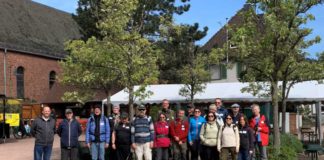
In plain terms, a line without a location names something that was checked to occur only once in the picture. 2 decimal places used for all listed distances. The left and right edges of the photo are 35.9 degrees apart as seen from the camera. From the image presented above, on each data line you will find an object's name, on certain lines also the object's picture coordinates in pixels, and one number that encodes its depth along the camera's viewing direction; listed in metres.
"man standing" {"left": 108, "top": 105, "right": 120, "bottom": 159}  12.87
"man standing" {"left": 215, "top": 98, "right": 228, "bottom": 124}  12.95
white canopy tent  20.70
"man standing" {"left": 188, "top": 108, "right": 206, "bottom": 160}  12.50
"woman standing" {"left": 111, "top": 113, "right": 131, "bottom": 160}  13.00
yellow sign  27.89
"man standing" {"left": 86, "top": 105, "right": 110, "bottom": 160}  12.34
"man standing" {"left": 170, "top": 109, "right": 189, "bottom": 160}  12.66
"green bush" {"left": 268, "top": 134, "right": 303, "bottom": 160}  14.02
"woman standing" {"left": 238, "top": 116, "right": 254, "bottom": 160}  11.94
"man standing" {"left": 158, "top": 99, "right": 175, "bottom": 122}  12.75
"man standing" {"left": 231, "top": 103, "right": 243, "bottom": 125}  12.25
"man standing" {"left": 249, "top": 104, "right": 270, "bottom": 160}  12.73
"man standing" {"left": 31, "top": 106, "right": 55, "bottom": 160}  11.91
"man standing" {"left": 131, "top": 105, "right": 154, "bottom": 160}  12.13
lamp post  25.44
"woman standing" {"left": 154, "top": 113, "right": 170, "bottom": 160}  12.54
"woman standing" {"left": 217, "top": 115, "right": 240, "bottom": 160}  11.58
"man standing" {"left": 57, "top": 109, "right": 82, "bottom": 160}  12.06
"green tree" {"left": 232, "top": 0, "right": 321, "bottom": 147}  14.38
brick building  44.41
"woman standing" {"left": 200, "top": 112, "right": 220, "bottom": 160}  11.71
